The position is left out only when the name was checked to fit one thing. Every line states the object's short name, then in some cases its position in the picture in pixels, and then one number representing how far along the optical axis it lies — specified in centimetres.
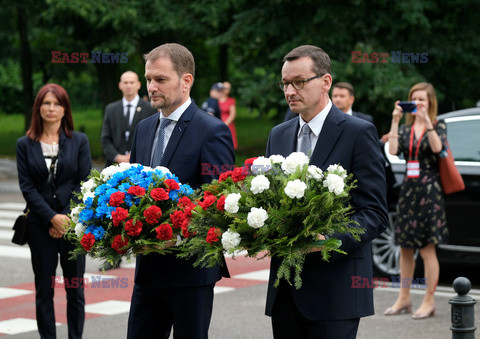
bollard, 941
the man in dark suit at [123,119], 1955
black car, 1687
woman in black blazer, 1223
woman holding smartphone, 1520
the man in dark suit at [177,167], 829
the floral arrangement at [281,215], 649
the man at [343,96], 1840
